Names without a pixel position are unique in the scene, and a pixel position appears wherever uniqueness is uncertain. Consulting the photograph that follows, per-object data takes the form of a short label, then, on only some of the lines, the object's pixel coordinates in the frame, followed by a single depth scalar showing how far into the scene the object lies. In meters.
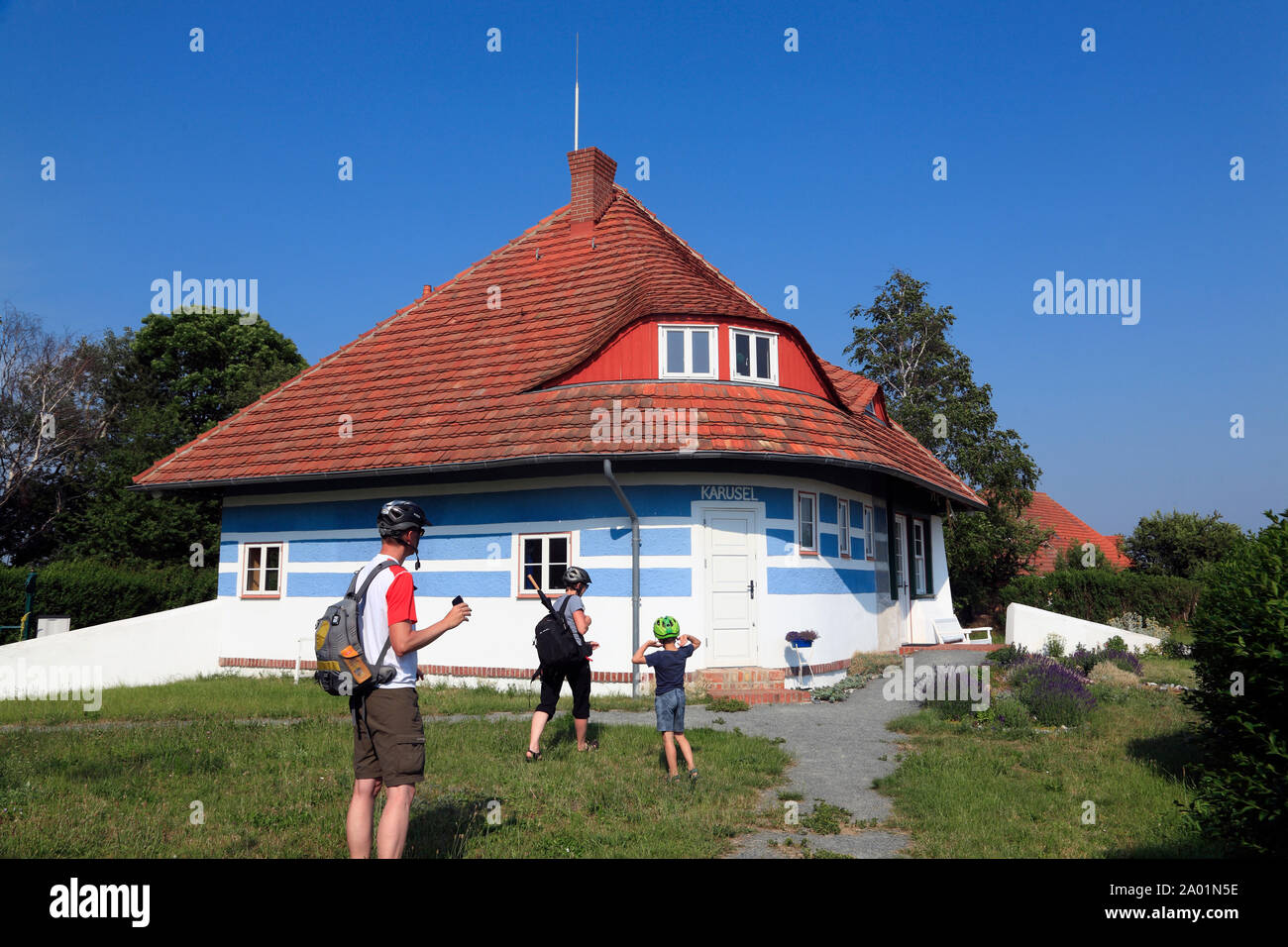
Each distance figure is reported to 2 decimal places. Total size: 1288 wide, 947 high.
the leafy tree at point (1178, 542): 34.59
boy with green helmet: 7.81
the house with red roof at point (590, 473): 14.29
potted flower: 14.41
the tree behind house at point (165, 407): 32.50
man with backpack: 4.81
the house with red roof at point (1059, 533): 40.09
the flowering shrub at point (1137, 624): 24.92
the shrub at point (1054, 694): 11.16
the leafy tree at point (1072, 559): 35.78
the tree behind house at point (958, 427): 33.72
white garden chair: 22.05
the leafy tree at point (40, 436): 34.44
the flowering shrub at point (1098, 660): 14.95
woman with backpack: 8.75
